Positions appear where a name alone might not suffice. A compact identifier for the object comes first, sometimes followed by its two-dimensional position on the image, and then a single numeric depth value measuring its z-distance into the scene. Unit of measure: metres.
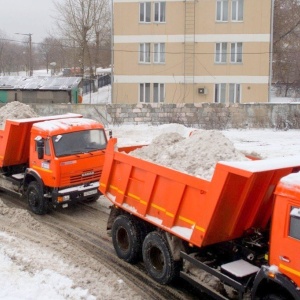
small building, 32.06
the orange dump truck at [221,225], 5.84
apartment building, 34.12
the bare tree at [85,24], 51.19
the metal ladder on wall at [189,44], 34.19
